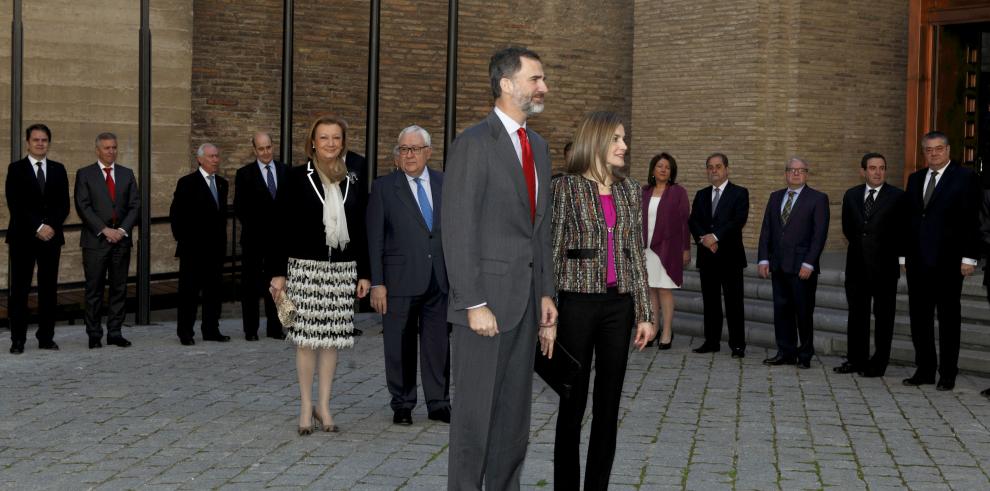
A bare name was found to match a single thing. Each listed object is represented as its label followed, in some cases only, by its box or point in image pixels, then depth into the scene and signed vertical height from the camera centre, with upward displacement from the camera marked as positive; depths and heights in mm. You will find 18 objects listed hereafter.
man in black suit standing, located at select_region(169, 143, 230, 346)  11531 -167
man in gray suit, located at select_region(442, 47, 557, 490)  4707 -161
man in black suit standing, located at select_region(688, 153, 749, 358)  11062 -171
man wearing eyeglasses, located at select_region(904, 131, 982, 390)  9156 -96
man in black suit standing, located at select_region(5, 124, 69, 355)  10492 -106
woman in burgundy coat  11383 -56
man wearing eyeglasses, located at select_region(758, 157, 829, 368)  10234 -214
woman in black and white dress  7086 -210
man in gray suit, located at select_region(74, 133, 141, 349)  10906 -107
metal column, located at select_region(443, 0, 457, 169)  13406 +1539
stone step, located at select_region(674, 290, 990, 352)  10367 -794
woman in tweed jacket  5133 -194
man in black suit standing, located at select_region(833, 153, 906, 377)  9703 -176
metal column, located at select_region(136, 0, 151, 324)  12469 +550
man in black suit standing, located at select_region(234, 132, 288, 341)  11609 +47
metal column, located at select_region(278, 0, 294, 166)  12812 +1270
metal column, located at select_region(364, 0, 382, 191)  13211 +1335
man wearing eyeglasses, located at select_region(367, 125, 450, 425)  7617 -297
